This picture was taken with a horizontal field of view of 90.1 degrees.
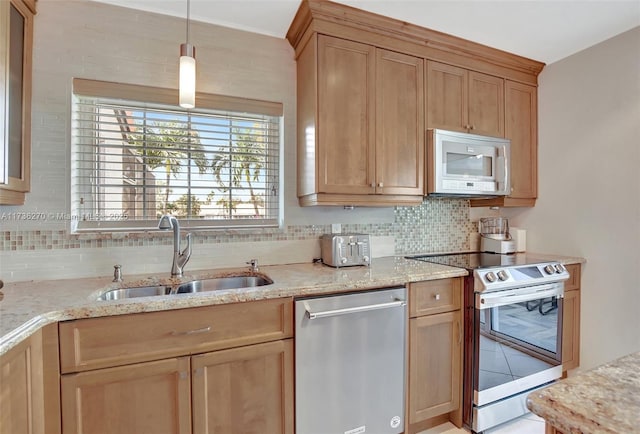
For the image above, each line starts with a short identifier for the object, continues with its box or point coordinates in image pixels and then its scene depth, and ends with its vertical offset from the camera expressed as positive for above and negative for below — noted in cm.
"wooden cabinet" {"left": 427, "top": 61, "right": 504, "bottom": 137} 221 +83
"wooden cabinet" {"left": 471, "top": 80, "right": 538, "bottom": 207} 254 +60
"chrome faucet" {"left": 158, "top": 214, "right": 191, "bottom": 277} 174 -21
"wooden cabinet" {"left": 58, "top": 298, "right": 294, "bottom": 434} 124 -66
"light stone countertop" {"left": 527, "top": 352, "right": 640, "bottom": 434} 55 -35
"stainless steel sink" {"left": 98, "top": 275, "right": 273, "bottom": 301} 164 -41
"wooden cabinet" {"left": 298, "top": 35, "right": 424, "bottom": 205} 192 +57
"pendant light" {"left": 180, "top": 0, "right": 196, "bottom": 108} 133 +58
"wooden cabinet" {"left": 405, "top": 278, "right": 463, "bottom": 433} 180 -80
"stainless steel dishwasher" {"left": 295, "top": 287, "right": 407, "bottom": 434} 155 -76
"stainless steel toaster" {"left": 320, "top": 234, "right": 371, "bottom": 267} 203 -23
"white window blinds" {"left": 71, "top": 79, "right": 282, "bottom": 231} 181 +34
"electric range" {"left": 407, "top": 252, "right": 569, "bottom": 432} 188 -75
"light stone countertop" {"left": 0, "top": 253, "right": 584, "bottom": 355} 116 -35
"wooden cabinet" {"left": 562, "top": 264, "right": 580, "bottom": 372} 232 -79
